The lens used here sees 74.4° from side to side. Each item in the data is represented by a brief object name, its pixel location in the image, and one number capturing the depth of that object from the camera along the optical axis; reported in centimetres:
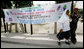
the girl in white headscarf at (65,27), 235
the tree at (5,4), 387
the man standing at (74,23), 232
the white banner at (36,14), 273
